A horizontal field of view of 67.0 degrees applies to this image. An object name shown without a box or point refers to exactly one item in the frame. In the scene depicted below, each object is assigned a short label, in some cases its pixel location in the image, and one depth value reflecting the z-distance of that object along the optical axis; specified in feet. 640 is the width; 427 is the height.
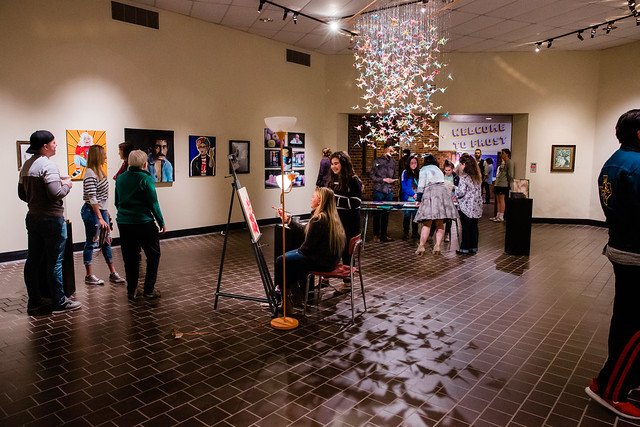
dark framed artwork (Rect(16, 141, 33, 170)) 22.47
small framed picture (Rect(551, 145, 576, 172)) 39.29
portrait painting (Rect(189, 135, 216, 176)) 30.79
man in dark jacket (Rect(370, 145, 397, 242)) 30.45
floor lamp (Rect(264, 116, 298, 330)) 14.21
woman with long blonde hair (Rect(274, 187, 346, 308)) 14.62
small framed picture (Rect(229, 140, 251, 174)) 33.37
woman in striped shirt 17.98
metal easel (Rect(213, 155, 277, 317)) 15.29
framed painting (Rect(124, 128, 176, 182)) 27.45
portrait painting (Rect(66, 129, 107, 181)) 24.59
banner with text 49.88
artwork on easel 14.93
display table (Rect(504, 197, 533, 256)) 25.99
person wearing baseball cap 14.85
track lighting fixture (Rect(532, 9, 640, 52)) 26.84
